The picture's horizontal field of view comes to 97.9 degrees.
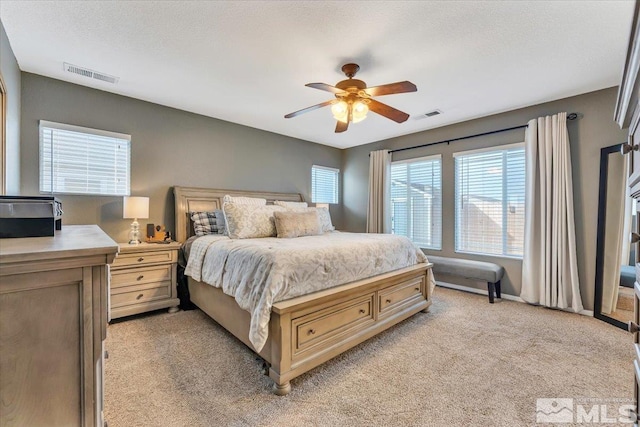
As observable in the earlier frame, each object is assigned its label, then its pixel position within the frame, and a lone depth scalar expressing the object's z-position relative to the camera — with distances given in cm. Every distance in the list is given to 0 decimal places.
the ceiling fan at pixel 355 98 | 234
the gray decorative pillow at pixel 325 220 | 402
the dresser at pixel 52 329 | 81
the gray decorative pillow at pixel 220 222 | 365
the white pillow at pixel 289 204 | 416
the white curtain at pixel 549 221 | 325
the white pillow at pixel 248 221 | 313
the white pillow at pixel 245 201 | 346
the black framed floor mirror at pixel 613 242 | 282
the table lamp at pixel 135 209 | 308
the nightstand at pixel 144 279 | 292
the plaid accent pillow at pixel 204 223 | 357
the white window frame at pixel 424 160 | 453
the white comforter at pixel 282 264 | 195
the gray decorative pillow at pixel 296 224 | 319
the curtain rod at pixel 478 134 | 325
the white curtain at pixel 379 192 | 511
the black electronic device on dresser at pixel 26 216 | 103
